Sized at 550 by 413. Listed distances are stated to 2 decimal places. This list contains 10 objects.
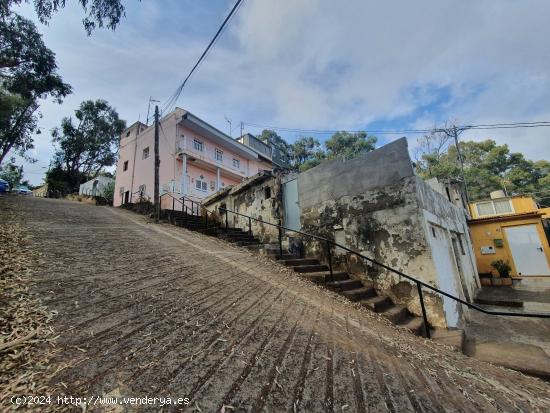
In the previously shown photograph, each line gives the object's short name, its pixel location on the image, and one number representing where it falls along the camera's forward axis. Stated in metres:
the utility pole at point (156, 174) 10.96
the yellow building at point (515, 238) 12.36
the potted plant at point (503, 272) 11.65
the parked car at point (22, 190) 24.94
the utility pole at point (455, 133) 18.39
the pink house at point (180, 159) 16.84
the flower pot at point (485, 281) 11.91
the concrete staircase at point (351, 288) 4.73
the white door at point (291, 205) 8.77
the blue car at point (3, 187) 16.69
